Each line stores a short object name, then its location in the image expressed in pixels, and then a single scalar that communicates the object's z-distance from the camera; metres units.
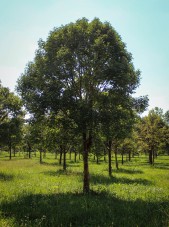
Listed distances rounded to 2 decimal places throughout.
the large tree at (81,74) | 15.27
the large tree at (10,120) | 27.75
